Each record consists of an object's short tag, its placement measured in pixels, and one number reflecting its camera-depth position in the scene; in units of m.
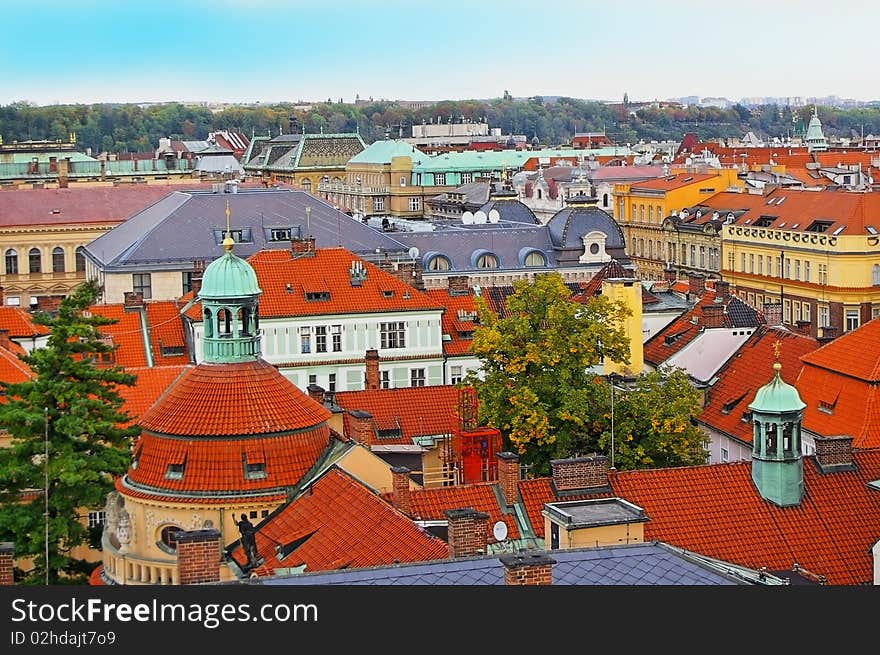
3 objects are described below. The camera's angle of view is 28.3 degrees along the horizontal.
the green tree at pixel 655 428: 50.75
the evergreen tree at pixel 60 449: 42.09
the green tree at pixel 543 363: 51.53
